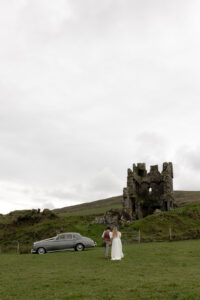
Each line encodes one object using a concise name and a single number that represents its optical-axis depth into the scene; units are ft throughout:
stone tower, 195.83
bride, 71.51
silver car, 97.04
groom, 76.01
